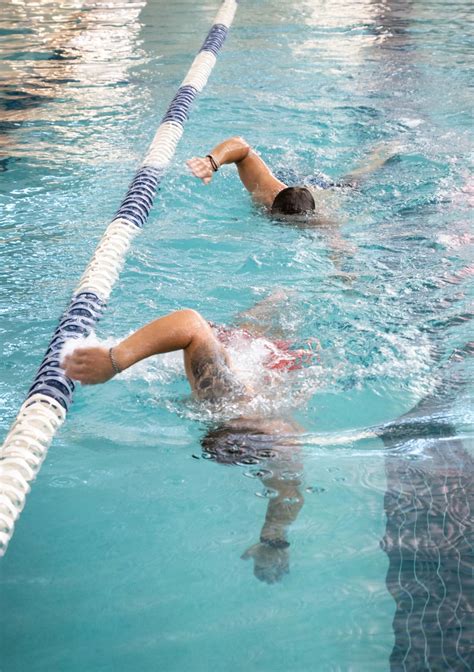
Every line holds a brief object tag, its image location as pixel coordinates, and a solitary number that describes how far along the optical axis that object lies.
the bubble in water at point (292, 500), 2.22
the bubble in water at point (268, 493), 2.26
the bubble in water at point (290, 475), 2.32
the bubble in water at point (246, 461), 2.41
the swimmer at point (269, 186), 4.41
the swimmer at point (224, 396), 2.17
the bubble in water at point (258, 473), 2.35
